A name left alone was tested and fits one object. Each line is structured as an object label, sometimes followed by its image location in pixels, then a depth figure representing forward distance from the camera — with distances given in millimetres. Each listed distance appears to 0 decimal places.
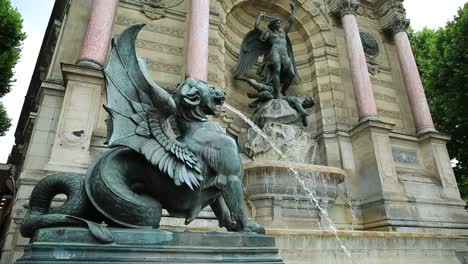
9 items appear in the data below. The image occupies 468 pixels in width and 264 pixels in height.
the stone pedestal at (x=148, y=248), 1945
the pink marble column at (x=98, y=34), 6571
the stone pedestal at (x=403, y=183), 7844
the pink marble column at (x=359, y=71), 9430
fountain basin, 6785
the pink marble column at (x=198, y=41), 7385
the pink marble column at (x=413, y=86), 10301
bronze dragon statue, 2271
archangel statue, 9789
